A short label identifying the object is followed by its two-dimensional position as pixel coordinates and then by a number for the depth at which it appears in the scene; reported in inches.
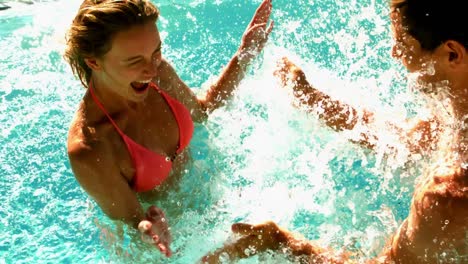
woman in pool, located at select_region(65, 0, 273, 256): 92.4
